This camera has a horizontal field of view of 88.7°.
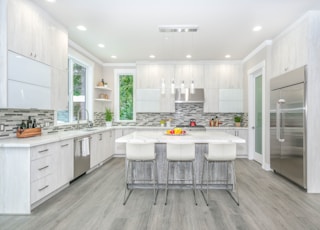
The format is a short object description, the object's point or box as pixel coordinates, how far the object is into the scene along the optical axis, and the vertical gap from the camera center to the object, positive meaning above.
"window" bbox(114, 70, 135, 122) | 5.36 +0.65
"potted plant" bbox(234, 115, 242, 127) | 4.91 -0.14
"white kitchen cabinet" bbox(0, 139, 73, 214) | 2.07 -0.81
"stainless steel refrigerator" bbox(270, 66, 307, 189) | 2.72 -0.17
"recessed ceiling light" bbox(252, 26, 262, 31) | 3.08 +1.67
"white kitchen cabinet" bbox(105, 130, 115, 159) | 4.39 -0.79
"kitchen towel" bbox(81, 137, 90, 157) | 3.18 -0.62
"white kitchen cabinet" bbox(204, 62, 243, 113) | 4.96 +0.88
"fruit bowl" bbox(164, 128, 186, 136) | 2.94 -0.30
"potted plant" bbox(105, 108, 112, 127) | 4.97 -0.07
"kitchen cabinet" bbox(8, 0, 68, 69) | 2.18 +1.25
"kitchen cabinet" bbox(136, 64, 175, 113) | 5.01 +0.85
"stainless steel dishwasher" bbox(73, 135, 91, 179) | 3.02 -0.75
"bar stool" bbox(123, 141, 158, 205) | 2.41 -0.52
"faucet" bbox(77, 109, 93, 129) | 3.83 -0.17
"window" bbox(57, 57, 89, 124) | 3.80 +0.58
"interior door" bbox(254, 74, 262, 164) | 4.20 -0.08
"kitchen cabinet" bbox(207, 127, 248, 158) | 4.68 -0.52
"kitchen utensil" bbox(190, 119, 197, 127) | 4.93 -0.22
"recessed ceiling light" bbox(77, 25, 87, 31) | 3.08 +1.69
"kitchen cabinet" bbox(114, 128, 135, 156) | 4.89 -0.88
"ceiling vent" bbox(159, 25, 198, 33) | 2.59 +1.42
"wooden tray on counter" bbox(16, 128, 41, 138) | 2.41 -0.26
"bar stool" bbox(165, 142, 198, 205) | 2.42 -0.53
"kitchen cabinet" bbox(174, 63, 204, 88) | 5.00 +1.28
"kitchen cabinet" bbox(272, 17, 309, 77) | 2.75 +1.27
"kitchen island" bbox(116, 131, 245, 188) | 2.77 -0.90
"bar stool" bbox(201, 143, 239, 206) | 2.39 -0.53
